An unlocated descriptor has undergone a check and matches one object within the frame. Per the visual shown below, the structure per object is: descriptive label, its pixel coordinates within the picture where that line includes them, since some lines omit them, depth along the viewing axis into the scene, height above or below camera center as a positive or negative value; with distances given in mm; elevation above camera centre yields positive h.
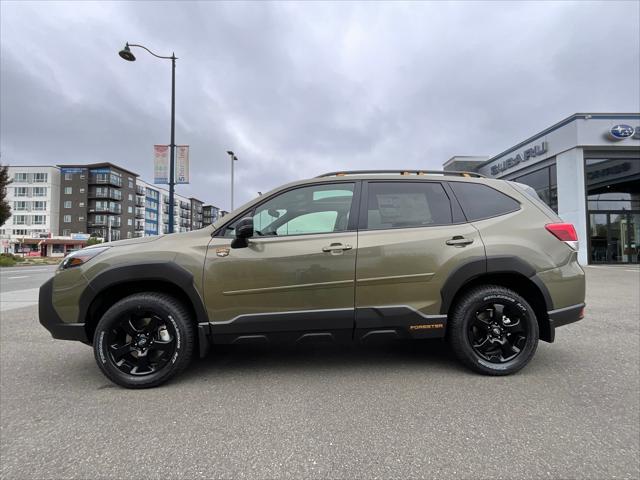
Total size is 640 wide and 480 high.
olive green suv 2746 -276
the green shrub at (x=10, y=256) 29866 -591
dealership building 16344 +3595
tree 25578 +4065
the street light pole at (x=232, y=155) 22266 +6335
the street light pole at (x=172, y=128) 11547 +4251
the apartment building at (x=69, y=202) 68938 +9964
